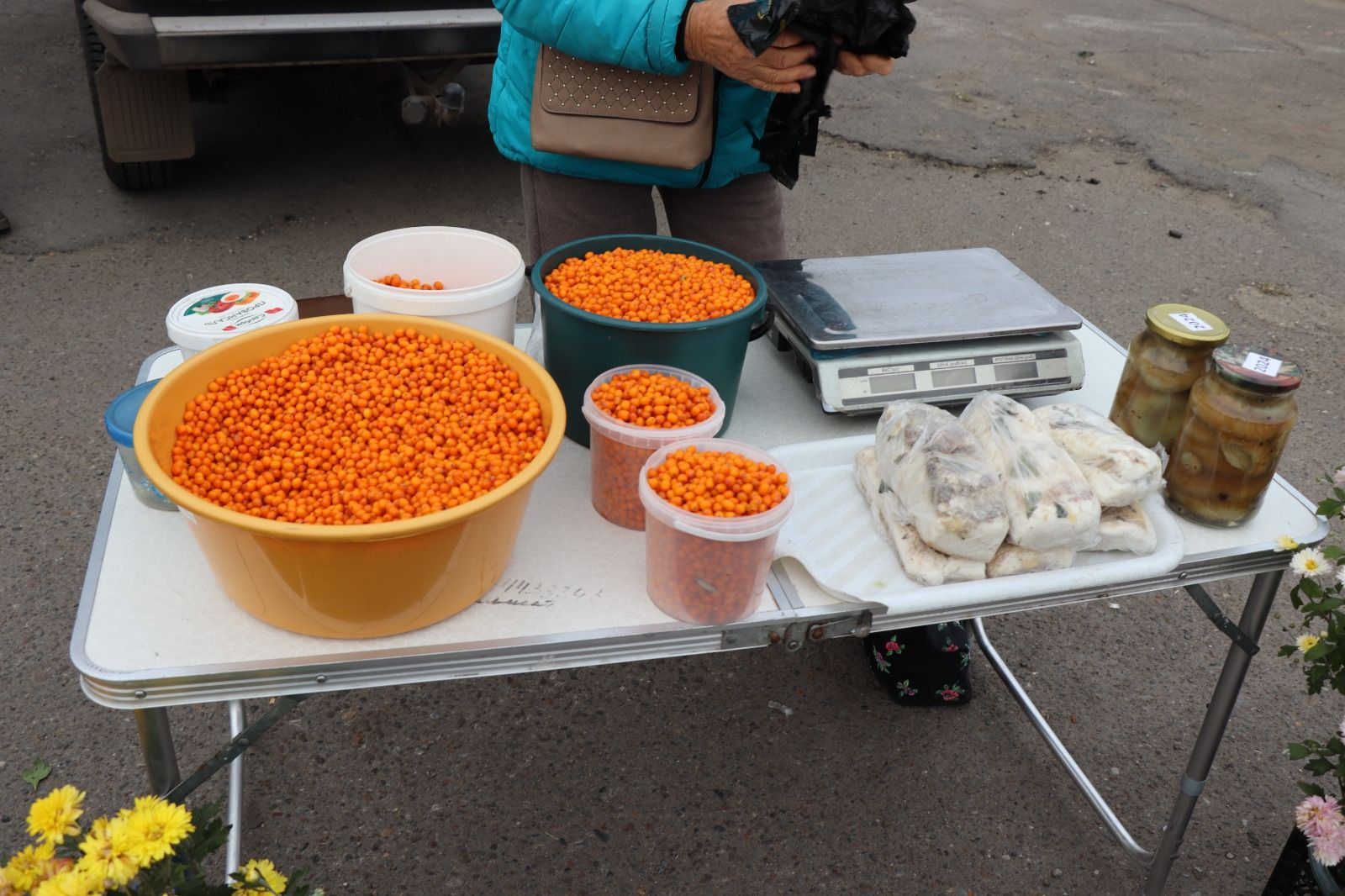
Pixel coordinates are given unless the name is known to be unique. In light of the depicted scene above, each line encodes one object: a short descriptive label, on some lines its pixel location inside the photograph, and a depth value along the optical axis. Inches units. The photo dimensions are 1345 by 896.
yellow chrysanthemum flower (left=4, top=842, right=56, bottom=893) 40.6
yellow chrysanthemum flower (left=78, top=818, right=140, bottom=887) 39.2
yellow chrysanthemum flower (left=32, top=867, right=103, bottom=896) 38.0
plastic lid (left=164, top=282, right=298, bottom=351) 59.6
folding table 48.1
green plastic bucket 57.8
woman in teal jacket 64.9
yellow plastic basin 44.4
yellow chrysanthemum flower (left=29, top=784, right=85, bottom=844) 40.9
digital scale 66.7
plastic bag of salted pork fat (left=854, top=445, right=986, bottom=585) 54.4
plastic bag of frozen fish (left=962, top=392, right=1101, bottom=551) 53.7
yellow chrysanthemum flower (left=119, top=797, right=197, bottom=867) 39.5
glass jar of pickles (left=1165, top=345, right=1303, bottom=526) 55.1
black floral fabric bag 92.3
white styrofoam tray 53.9
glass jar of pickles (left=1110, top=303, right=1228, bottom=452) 60.5
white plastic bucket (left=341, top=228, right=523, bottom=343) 61.4
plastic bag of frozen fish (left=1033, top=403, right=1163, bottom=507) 55.6
